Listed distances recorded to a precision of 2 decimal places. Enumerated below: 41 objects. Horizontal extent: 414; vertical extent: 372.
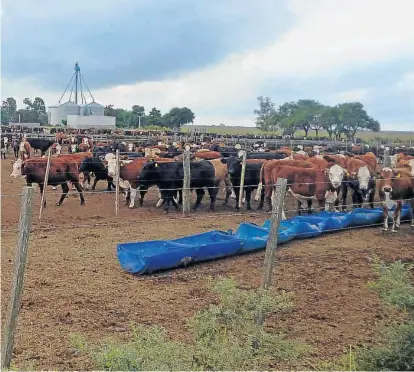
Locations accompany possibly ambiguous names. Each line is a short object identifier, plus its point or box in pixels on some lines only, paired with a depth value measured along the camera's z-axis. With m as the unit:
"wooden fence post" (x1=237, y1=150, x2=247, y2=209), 13.91
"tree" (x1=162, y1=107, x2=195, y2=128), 81.19
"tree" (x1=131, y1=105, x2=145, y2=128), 91.66
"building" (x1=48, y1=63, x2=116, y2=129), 94.50
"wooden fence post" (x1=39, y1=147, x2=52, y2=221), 12.04
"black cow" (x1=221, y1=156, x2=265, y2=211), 14.45
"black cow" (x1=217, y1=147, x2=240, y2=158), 20.60
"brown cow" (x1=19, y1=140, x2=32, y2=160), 24.31
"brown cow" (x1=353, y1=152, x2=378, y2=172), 16.22
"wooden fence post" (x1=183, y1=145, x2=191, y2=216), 12.56
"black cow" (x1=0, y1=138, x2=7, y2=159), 31.09
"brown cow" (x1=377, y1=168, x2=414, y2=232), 10.89
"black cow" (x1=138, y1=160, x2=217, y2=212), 13.31
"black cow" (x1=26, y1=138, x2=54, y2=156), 28.30
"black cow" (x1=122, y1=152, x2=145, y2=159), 19.40
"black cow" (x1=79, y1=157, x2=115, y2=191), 14.89
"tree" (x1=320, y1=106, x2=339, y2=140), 69.62
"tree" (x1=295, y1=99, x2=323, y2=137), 75.51
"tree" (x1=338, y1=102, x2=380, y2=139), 67.69
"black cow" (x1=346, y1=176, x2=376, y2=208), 13.14
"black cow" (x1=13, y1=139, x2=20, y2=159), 30.00
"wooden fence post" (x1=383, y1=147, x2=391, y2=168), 17.30
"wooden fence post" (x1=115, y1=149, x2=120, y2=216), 12.18
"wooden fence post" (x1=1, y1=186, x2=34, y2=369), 4.09
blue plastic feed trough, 7.46
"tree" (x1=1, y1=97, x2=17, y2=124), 92.00
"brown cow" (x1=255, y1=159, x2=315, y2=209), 13.39
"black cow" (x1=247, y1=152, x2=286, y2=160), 18.77
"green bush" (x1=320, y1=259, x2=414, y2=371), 3.95
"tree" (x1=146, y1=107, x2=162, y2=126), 85.17
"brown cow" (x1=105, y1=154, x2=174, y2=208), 13.58
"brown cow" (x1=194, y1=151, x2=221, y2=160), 18.91
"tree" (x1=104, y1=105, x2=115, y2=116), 100.44
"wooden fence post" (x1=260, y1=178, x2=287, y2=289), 5.16
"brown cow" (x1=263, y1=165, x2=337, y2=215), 12.34
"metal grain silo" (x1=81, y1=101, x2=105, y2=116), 94.25
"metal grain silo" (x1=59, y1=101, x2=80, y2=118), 96.25
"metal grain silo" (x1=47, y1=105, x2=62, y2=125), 95.88
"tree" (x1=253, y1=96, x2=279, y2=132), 94.62
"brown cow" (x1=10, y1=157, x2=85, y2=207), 12.88
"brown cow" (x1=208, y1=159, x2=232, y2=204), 14.19
